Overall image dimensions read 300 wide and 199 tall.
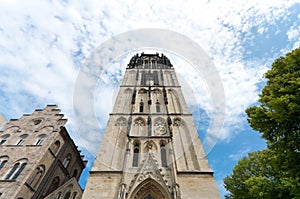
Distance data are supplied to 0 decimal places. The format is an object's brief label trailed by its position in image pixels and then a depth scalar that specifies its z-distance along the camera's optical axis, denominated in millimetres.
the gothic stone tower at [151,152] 12398
